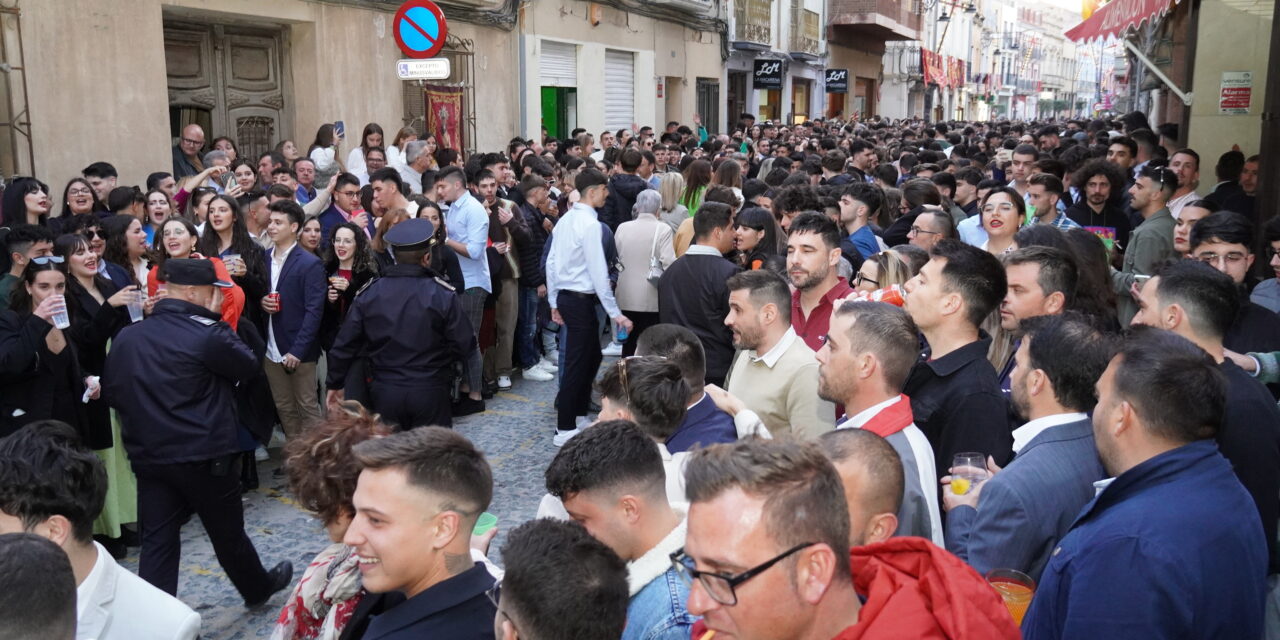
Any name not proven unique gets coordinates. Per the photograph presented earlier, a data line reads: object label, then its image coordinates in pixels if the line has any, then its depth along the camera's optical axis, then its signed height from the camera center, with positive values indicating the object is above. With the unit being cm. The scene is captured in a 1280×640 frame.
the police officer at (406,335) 563 -103
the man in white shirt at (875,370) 323 -74
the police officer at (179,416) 450 -120
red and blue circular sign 1171 +144
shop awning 925 +136
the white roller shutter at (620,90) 2120 +132
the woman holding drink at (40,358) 475 -101
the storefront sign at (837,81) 3462 +244
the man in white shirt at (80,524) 290 -113
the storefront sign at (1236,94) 1253 +74
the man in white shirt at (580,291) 725 -102
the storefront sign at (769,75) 2805 +213
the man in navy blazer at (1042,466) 283 -91
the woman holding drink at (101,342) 548 -106
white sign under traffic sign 1059 +85
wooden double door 1180 +81
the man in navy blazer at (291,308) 654 -103
